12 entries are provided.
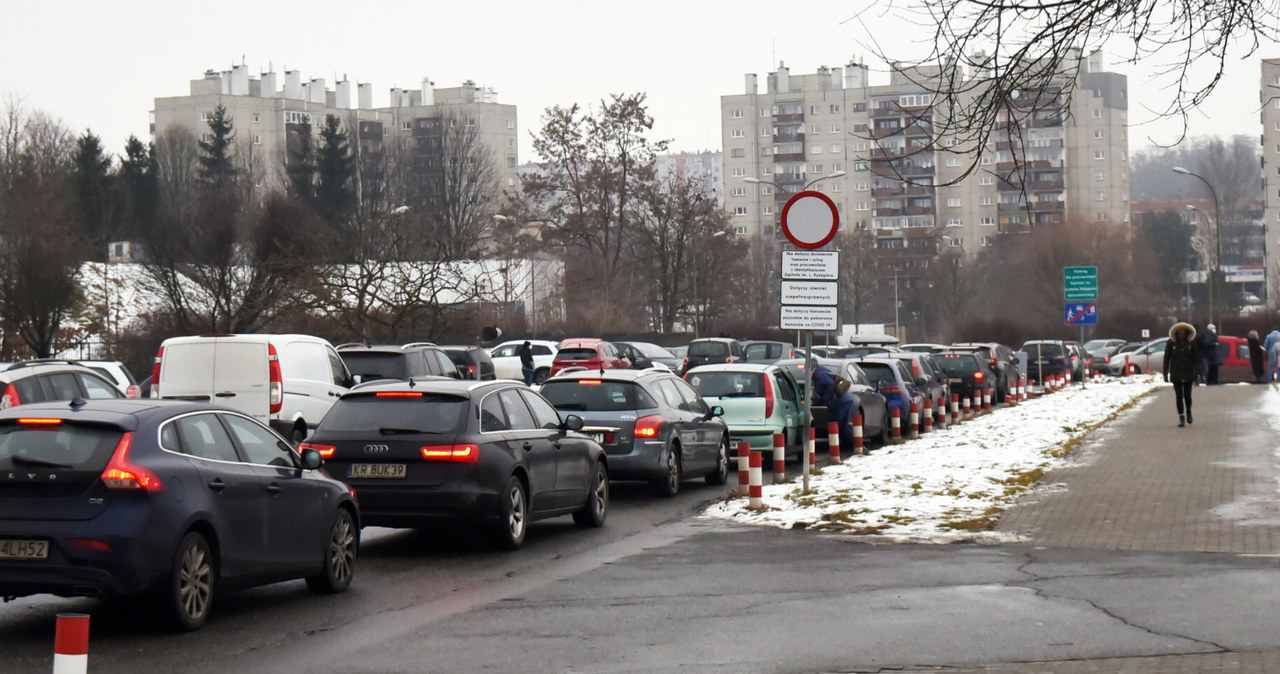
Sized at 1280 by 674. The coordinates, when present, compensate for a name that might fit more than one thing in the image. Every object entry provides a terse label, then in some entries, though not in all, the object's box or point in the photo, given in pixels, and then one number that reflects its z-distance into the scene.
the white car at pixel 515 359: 50.44
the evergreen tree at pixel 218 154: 107.50
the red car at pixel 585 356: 44.91
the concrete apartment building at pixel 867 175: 141.00
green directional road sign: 45.41
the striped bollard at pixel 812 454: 17.69
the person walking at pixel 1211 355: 47.09
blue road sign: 43.50
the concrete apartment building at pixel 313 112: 131.75
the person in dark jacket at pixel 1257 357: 48.62
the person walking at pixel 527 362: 44.66
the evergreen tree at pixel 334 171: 105.00
